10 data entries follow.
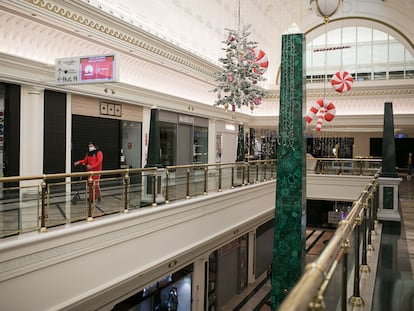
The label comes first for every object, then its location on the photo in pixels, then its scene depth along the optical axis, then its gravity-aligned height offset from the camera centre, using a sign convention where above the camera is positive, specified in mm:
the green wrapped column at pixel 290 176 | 5500 -374
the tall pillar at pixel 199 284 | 9906 -3585
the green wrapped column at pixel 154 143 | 7688 +125
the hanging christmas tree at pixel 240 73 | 7426 +1548
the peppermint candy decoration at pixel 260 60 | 7797 +1982
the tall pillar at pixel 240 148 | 12507 +80
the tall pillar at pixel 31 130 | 7289 +331
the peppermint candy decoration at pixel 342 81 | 12578 +2374
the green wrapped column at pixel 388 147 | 7465 +115
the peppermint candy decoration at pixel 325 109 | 13320 +1517
